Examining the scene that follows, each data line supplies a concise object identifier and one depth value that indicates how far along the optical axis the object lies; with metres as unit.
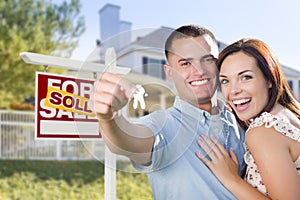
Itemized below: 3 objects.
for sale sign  2.05
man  1.04
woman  1.08
